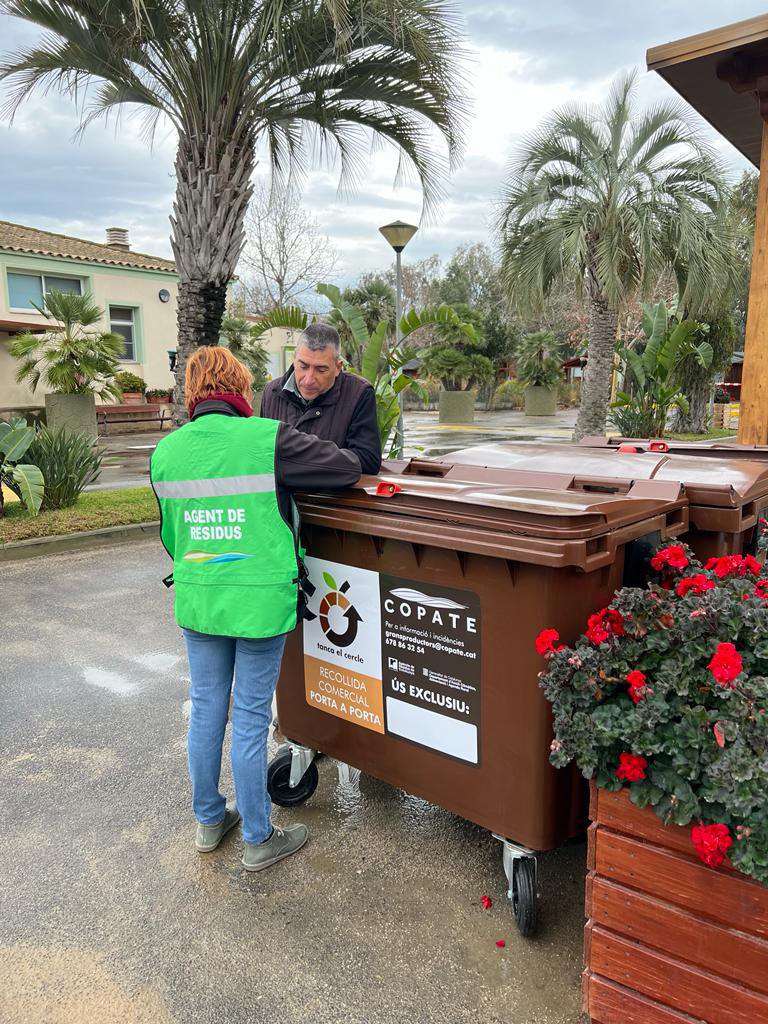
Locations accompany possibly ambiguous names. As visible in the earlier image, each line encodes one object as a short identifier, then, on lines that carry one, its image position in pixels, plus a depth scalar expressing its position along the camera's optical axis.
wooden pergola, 3.93
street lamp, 12.48
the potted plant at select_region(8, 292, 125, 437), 14.29
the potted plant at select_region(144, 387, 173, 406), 24.00
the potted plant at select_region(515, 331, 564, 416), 28.28
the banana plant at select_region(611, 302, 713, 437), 14.72
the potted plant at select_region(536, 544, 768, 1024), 1.62
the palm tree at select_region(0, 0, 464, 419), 7.43
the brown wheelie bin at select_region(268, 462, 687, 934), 2.18
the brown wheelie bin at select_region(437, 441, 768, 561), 2.76
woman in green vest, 2.38
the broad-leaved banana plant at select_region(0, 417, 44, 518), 7.92
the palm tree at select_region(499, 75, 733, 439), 13.09
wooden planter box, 1.65
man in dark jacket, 3.28
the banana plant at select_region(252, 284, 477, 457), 8.95
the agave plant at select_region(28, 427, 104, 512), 8.41
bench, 20.89
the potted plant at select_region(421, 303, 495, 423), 27.97
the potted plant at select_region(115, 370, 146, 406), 22.70
